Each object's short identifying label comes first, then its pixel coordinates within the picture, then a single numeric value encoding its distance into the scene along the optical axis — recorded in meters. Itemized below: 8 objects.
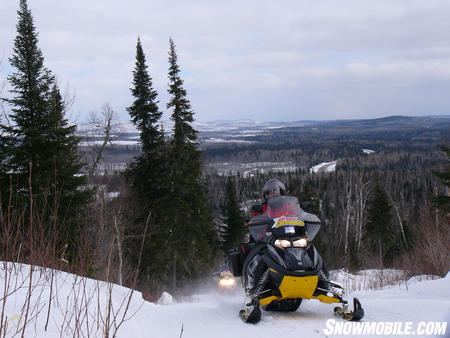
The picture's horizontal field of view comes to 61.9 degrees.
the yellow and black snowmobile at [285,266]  4.38
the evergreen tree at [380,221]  40.88
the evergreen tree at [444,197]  21.85
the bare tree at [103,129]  25.02
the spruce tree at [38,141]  14.46
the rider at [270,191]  5.73
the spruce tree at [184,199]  23.06
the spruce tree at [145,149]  24.02
